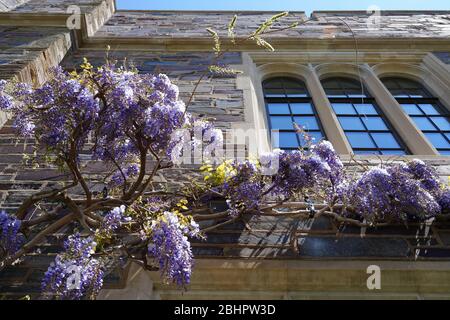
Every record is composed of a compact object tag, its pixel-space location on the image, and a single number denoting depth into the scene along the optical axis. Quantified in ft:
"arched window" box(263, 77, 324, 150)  16.66
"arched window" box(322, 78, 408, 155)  16.19
